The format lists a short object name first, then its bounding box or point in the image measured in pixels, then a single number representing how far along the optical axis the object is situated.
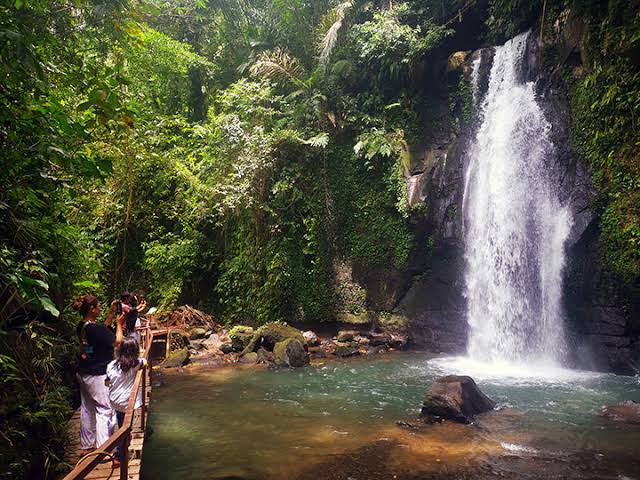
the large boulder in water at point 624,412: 7.19
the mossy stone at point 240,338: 13.21
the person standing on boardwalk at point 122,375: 4.89
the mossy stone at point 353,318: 14.73
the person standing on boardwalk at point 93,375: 4.75
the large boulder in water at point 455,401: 7.43
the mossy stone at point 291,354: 11.77
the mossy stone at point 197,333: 14.16
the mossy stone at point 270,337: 12.87
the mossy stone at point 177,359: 11.77
